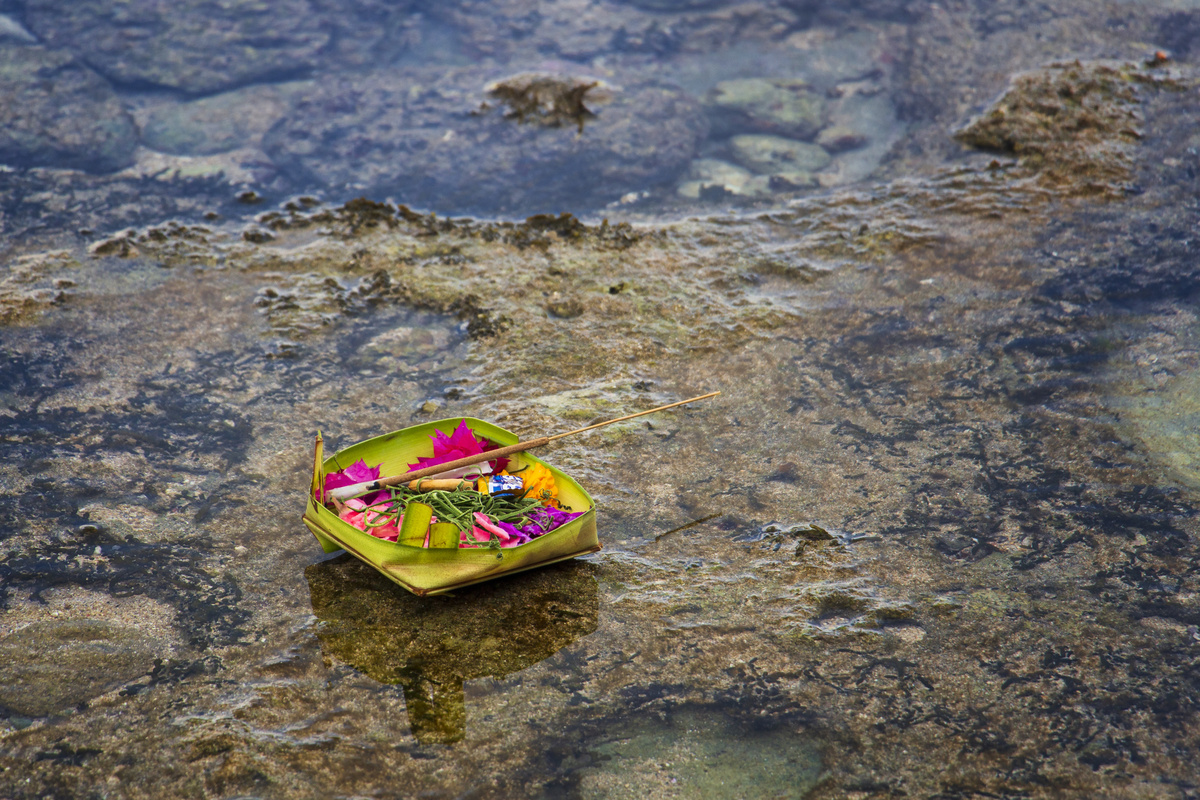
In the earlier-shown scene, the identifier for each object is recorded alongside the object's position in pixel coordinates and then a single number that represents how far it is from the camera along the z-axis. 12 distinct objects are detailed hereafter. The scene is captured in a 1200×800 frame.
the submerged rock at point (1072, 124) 12.23
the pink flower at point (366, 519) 6.20
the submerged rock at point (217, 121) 14.80
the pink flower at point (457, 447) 6.89
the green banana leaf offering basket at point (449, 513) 5.81
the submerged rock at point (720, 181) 14.40
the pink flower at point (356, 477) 6.54
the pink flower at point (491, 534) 6.09
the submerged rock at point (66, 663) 5.46
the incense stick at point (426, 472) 6.35
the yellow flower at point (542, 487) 6.54
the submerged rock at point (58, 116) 13.82
